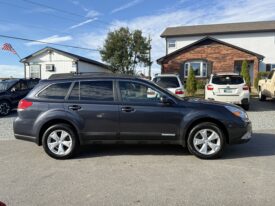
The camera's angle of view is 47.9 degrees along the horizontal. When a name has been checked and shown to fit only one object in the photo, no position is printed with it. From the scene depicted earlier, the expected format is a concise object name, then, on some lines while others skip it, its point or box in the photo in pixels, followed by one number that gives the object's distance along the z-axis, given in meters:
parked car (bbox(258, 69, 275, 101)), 14.99
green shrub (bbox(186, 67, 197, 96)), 20.08
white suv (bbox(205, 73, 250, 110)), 13.04
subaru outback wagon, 6.27
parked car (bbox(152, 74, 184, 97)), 12.56
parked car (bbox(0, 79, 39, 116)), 13.62
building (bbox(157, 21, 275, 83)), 26.98
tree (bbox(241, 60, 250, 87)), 22.55
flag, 32.53
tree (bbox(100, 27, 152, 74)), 34.38
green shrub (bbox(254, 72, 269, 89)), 23.35
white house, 34.41
